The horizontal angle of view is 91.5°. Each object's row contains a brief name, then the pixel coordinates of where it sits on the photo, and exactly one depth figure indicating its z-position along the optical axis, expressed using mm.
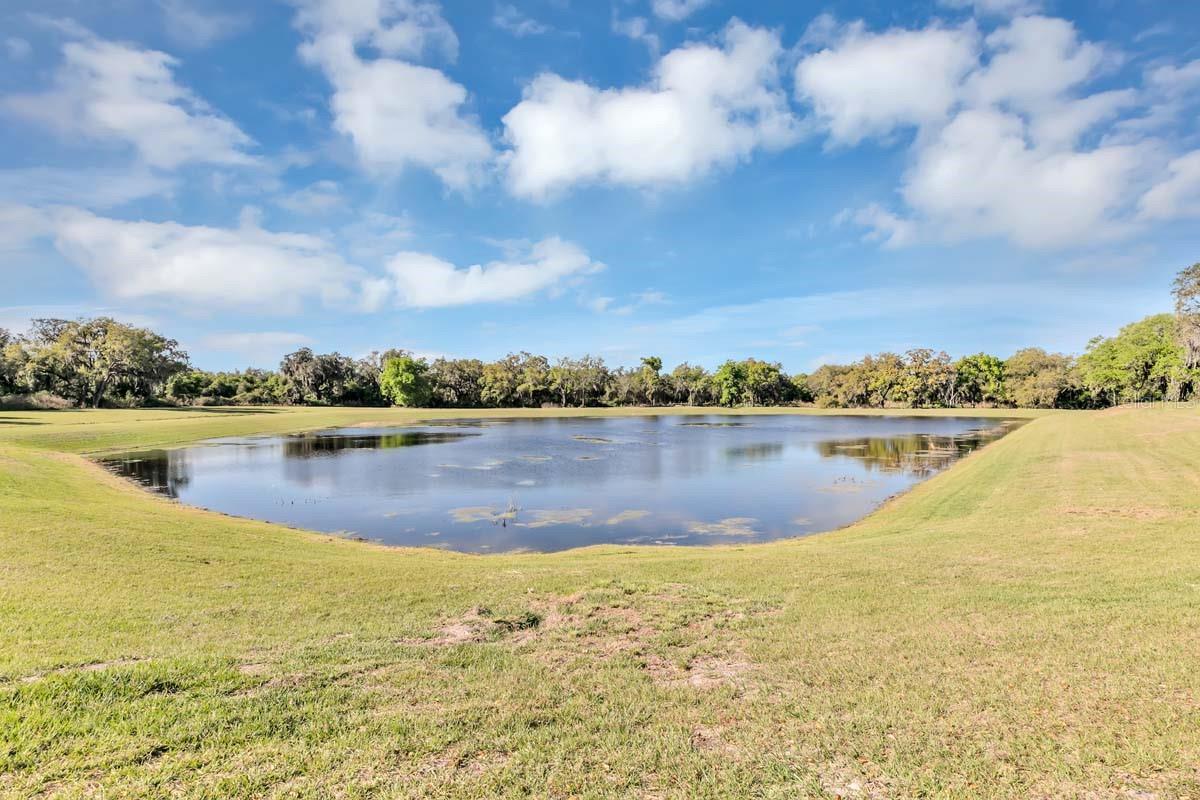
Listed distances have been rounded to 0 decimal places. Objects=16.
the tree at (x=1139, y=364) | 79425
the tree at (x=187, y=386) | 105169
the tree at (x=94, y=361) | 82125
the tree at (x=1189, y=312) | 50656
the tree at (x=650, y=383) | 133375
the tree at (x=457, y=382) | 123625
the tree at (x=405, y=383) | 111250
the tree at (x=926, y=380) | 116125
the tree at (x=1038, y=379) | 105188
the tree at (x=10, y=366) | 75062
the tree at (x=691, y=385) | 136375
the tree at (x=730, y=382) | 131750
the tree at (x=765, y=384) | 132250
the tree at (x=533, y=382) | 122888
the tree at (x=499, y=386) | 123062
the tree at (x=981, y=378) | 115812
